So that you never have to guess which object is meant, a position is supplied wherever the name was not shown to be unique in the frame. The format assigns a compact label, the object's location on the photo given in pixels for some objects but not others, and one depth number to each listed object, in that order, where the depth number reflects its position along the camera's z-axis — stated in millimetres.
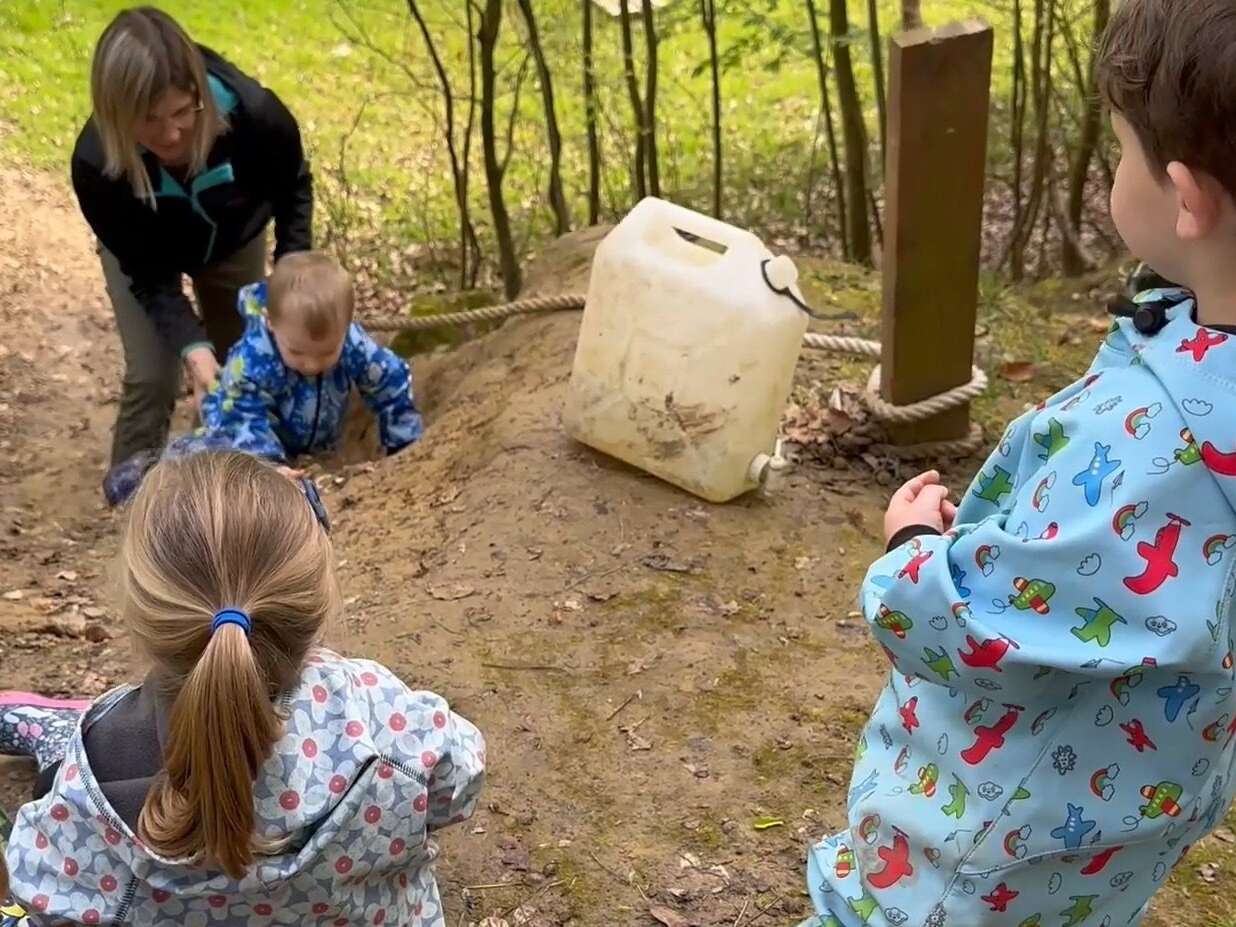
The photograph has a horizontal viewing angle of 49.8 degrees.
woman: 3648
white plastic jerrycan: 3348
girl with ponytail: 1639
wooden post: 3166
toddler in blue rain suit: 3912
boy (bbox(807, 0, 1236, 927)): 1282
